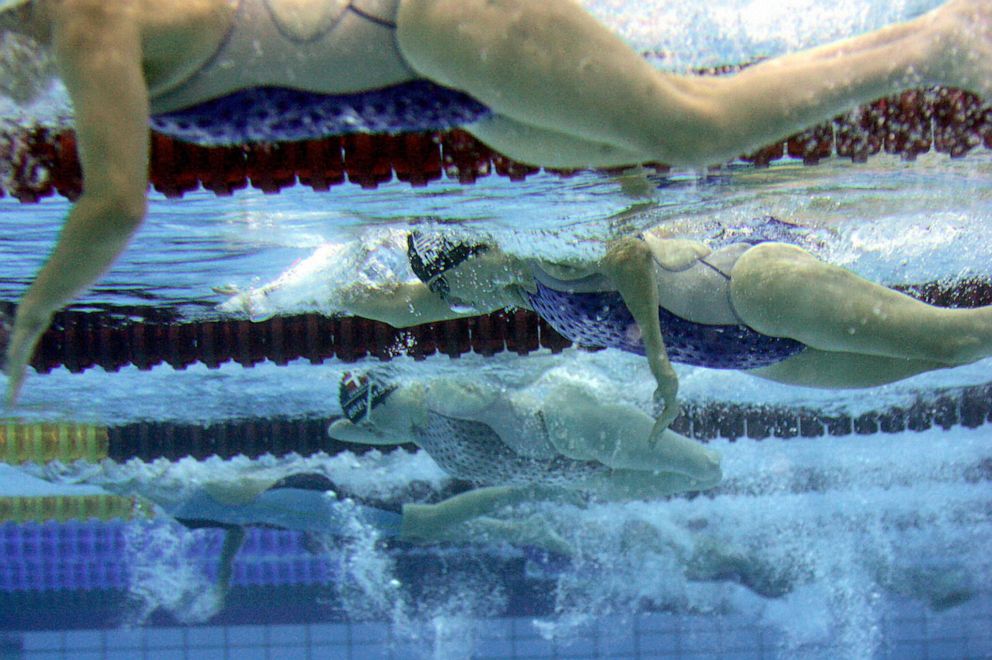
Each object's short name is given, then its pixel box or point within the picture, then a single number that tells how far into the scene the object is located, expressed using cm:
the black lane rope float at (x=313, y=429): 1966
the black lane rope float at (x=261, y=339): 1359
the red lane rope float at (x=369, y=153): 767
